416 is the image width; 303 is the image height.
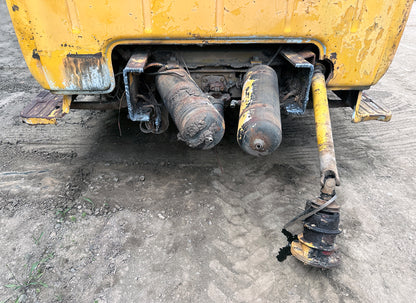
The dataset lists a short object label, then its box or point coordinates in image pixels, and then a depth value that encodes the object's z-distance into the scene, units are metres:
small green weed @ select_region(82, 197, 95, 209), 2.67
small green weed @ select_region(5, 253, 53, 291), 2.04
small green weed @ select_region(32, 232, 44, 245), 2.34
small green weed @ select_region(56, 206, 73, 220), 2.57
